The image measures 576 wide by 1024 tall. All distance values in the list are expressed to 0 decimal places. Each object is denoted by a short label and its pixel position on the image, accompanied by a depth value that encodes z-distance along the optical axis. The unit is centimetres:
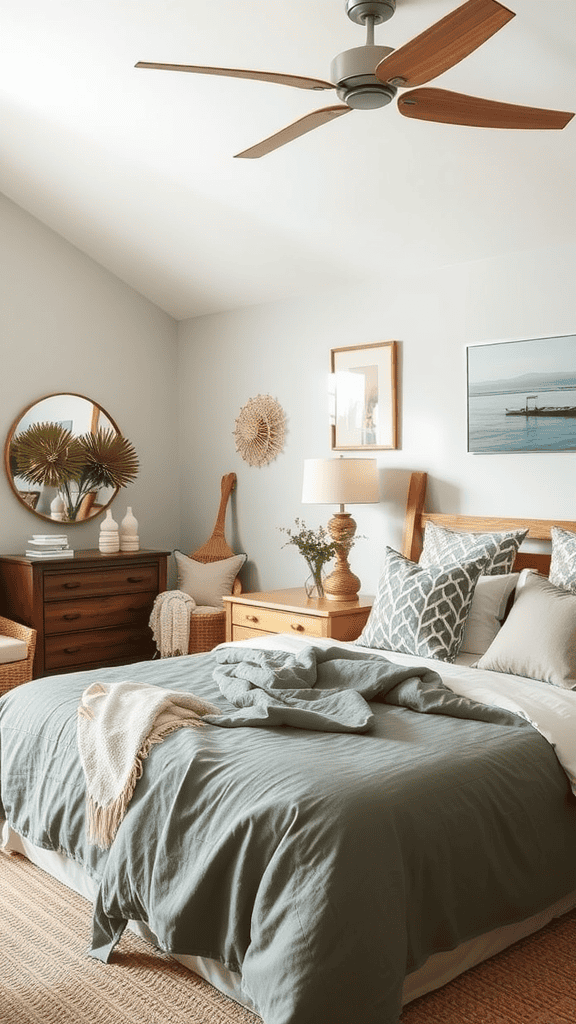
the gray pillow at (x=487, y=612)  349
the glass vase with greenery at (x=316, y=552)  456
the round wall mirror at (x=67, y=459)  523
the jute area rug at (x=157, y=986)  220
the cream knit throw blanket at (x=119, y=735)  246
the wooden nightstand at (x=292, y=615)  421
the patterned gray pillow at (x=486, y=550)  362
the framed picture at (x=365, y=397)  464
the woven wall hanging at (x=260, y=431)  531
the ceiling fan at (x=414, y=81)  209
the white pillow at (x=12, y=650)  448
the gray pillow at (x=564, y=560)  338
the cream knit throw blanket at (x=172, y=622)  508
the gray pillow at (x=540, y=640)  298
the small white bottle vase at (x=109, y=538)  529
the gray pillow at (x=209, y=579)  536
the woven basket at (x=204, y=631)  509
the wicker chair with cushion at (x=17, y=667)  448
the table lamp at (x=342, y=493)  441
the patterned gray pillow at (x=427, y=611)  342
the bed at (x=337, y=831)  195
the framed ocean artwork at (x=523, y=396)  389
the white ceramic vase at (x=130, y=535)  541
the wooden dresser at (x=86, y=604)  485
